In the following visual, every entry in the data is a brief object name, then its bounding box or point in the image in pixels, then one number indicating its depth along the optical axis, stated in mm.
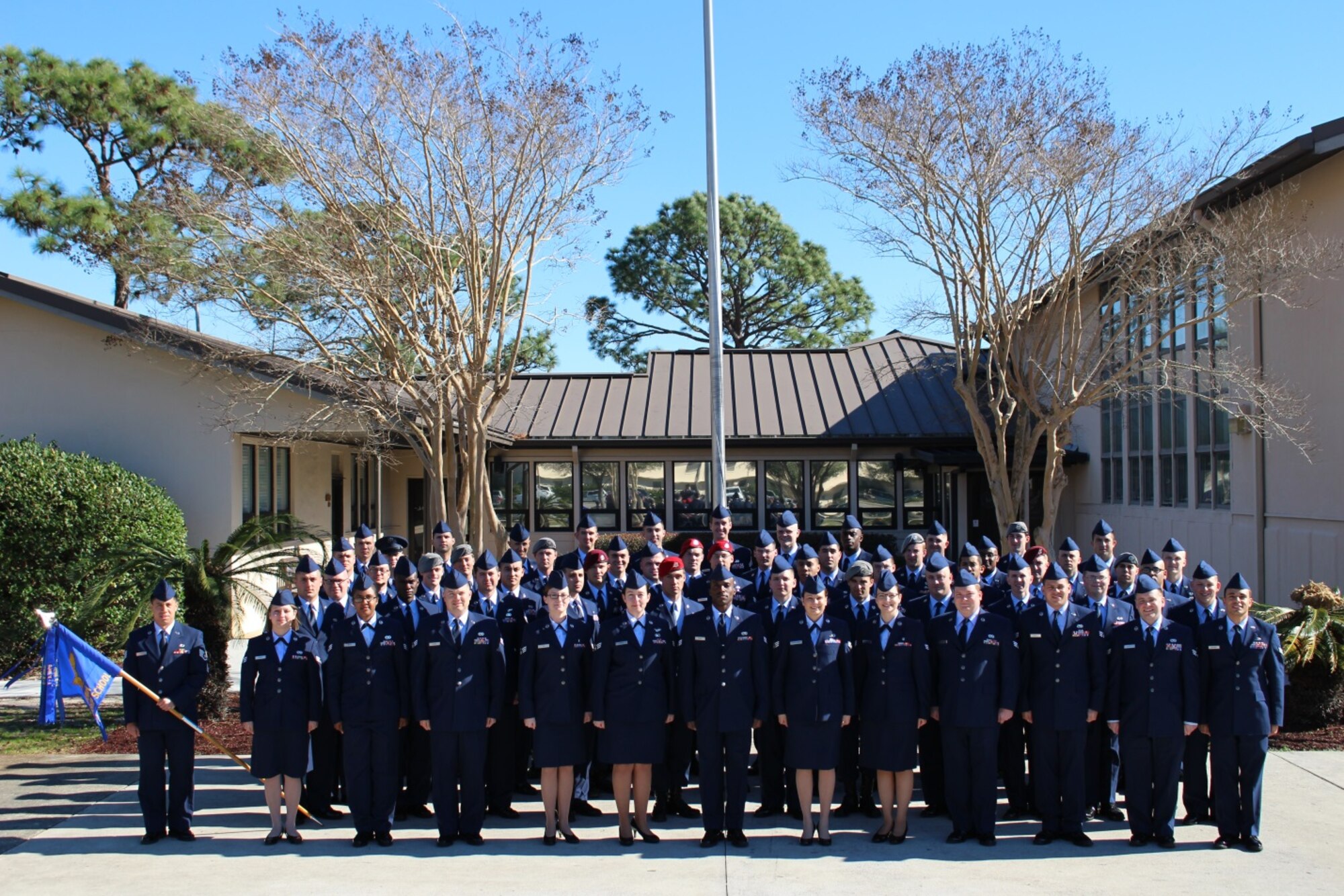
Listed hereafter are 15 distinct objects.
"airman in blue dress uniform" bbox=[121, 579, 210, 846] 7785
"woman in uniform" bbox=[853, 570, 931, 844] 7527
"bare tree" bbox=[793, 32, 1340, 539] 14867
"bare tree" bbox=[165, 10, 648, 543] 13930
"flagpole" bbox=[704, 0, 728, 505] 14828
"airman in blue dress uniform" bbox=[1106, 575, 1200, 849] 7402
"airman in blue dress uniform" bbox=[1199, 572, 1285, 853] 7371
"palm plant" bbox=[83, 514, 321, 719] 11477
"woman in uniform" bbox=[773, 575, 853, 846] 7500
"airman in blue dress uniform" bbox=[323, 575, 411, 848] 7672
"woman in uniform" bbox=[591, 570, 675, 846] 7570
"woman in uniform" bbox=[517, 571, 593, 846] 7625
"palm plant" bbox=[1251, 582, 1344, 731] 10570
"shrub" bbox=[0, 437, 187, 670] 14180
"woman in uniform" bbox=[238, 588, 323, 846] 7750
